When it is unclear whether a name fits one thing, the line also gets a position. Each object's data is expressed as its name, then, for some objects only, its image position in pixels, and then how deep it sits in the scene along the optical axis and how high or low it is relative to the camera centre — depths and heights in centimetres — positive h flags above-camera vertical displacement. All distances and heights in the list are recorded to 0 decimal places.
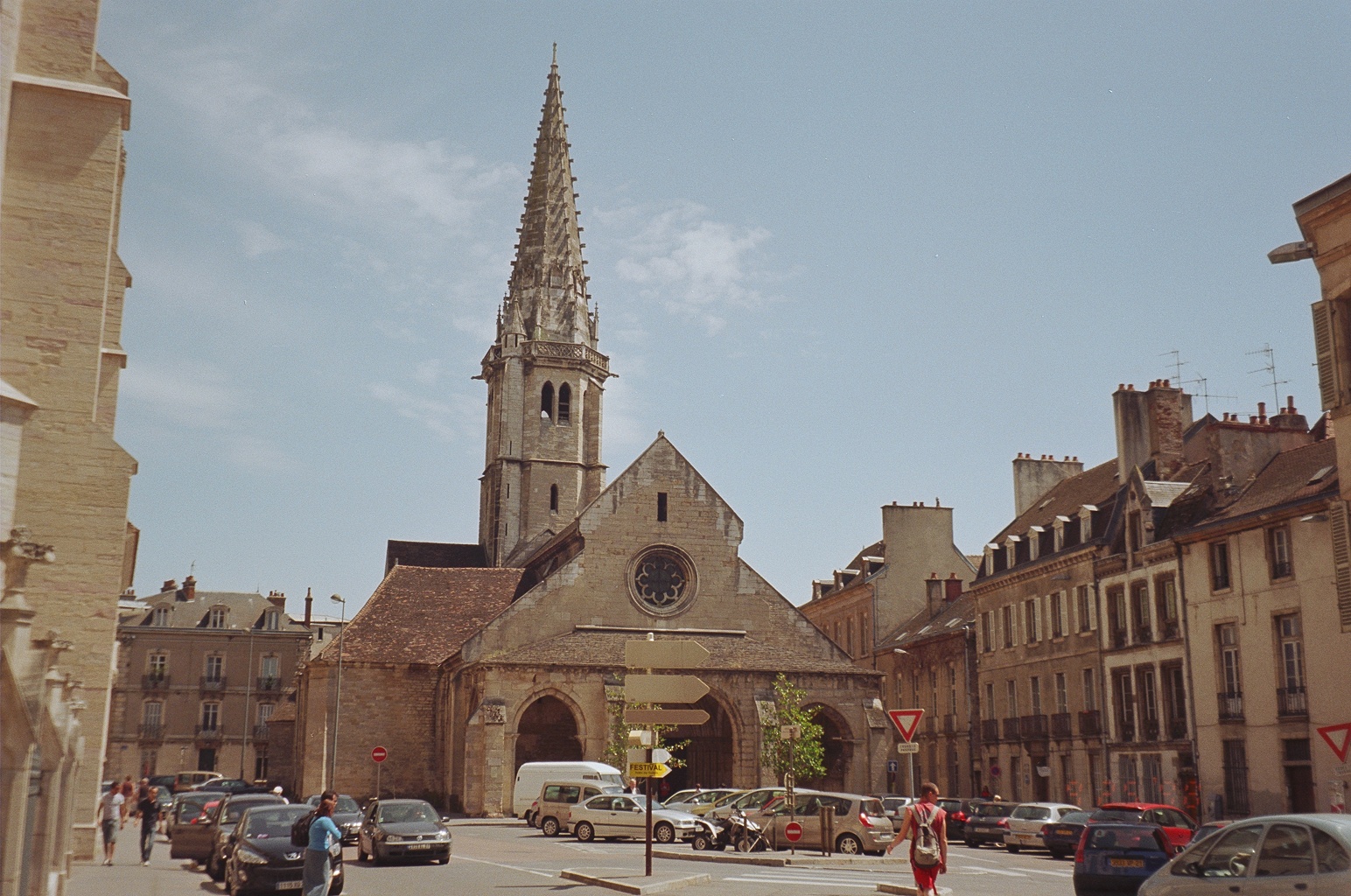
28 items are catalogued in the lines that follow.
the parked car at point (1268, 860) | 891 -85
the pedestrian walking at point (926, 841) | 1302 -100
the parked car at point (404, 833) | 2139 -157
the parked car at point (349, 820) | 2575 -163
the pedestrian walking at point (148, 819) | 2408 -153
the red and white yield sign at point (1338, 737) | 1417 +3
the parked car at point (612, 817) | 2788 -169
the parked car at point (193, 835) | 2341 -178
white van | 3347 -101
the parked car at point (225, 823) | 1933 -137
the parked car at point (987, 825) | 2988 -195
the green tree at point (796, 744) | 3772 -11
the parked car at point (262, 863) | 1680 -160
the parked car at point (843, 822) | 2497 -160
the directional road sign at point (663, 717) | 1659 +25
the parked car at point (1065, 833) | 2539 -180
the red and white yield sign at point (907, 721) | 1781 +22
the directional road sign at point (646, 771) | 1711 -44
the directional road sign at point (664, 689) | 1659 +58
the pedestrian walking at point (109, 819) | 2291 -146
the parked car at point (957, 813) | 3170 -177
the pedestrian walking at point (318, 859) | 1315 -121
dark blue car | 1565 -139
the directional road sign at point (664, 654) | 1672 +104
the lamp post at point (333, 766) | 4093 -93
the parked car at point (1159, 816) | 2148 -127
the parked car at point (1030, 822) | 2755 -172
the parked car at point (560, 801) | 2967 -143
